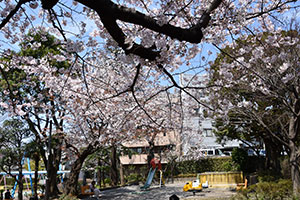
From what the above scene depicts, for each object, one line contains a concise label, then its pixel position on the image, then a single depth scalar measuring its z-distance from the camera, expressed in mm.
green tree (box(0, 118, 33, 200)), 12047
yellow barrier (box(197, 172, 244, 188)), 14641
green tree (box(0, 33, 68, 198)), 11125
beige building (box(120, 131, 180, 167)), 22581
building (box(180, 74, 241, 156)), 14961
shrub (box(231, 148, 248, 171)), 17594
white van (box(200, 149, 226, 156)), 27841
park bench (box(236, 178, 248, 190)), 12462
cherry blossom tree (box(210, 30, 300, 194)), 7324
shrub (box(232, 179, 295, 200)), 7035
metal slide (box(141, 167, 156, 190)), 14844
